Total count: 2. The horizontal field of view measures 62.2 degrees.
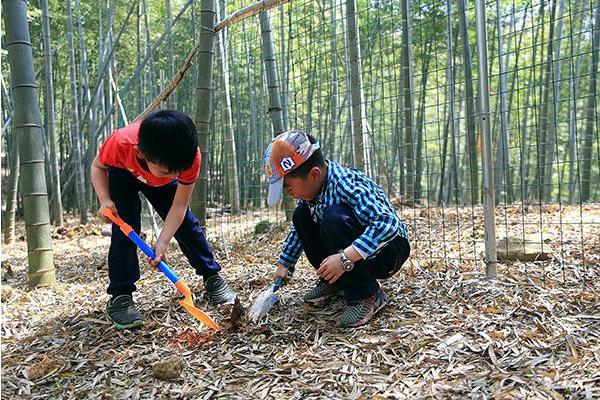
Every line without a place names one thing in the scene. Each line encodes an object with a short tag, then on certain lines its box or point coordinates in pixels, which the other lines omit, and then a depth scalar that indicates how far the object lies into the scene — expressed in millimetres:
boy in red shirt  1925
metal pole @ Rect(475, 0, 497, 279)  1987
